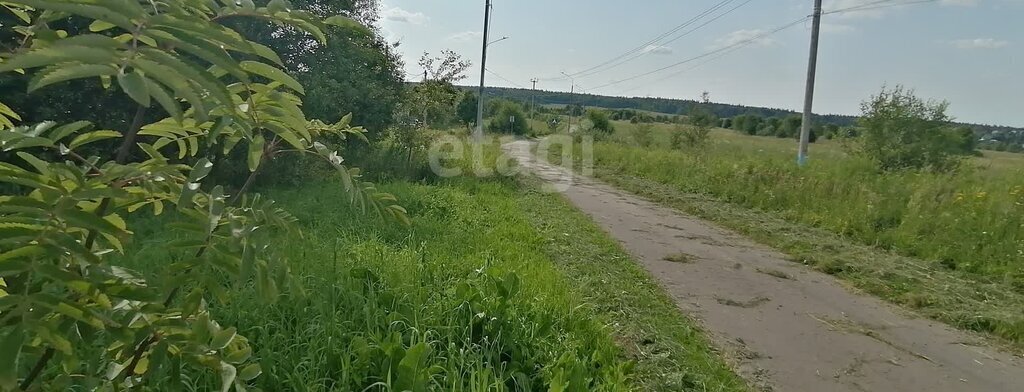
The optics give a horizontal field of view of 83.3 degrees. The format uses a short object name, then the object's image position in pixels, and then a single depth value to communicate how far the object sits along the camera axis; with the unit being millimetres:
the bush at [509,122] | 48062
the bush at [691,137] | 23036
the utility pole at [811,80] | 13797
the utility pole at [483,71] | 22094
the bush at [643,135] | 27516
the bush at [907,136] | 14820
